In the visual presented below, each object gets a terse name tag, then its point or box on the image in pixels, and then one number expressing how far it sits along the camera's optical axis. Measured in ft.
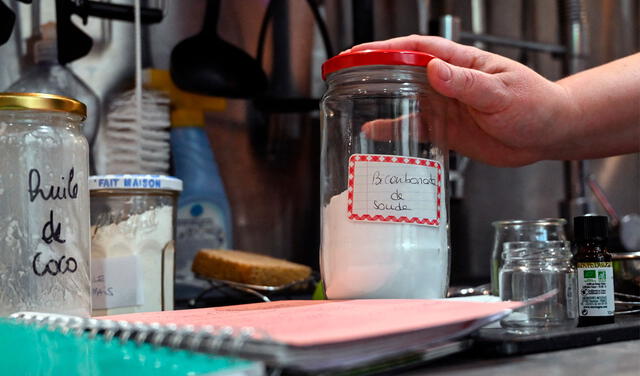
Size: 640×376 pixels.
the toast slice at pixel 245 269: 3.02
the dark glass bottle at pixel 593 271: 1.87
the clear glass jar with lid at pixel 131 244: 2.30
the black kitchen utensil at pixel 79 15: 3.38
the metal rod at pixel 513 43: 4.53
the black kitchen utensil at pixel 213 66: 3.66
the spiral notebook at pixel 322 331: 1.11
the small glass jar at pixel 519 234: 2.54
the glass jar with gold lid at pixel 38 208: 1.79
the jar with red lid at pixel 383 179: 1.95
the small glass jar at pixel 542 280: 1.85
